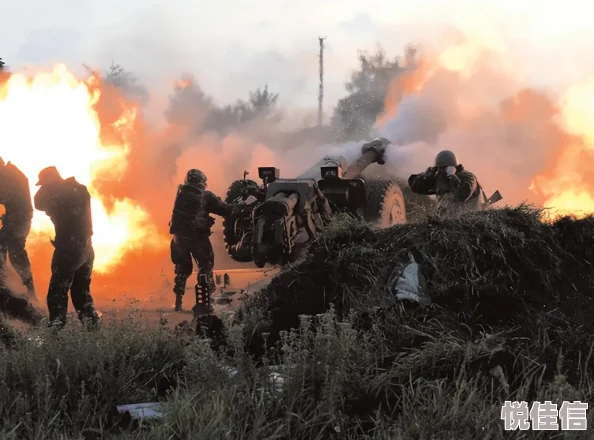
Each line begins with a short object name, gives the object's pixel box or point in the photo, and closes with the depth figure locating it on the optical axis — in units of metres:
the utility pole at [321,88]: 41.50
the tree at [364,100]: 45.59
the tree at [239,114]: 35.66
